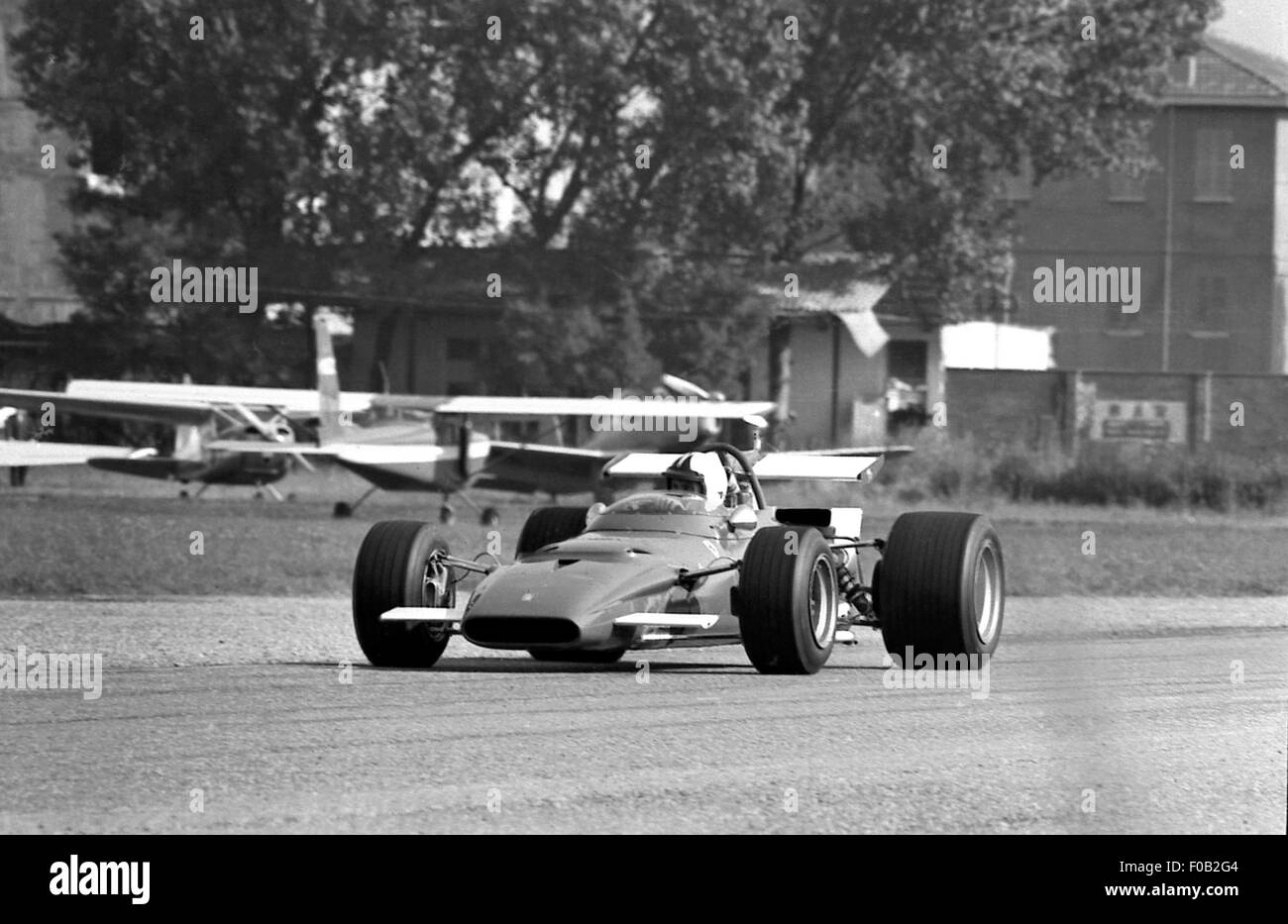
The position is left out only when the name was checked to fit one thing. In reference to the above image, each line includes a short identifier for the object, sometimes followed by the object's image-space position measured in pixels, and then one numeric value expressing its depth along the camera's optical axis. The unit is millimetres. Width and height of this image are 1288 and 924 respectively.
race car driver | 13711
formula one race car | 11984
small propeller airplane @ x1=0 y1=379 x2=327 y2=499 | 35281
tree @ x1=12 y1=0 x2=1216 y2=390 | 41688
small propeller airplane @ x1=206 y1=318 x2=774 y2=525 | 34688
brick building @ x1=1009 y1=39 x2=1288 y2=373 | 42125
